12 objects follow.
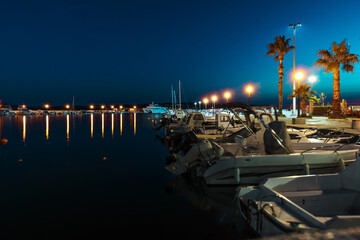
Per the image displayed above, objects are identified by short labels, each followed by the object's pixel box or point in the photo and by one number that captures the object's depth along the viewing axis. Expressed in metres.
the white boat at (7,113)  133.98
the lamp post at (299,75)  29.84
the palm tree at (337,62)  29.61
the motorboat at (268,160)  8.31
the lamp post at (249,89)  19.47
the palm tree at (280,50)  37.84
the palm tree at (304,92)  32.59
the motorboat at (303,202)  4.03
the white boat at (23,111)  136.38
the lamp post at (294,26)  35.24
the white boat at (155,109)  160.14
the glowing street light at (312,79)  34.29
